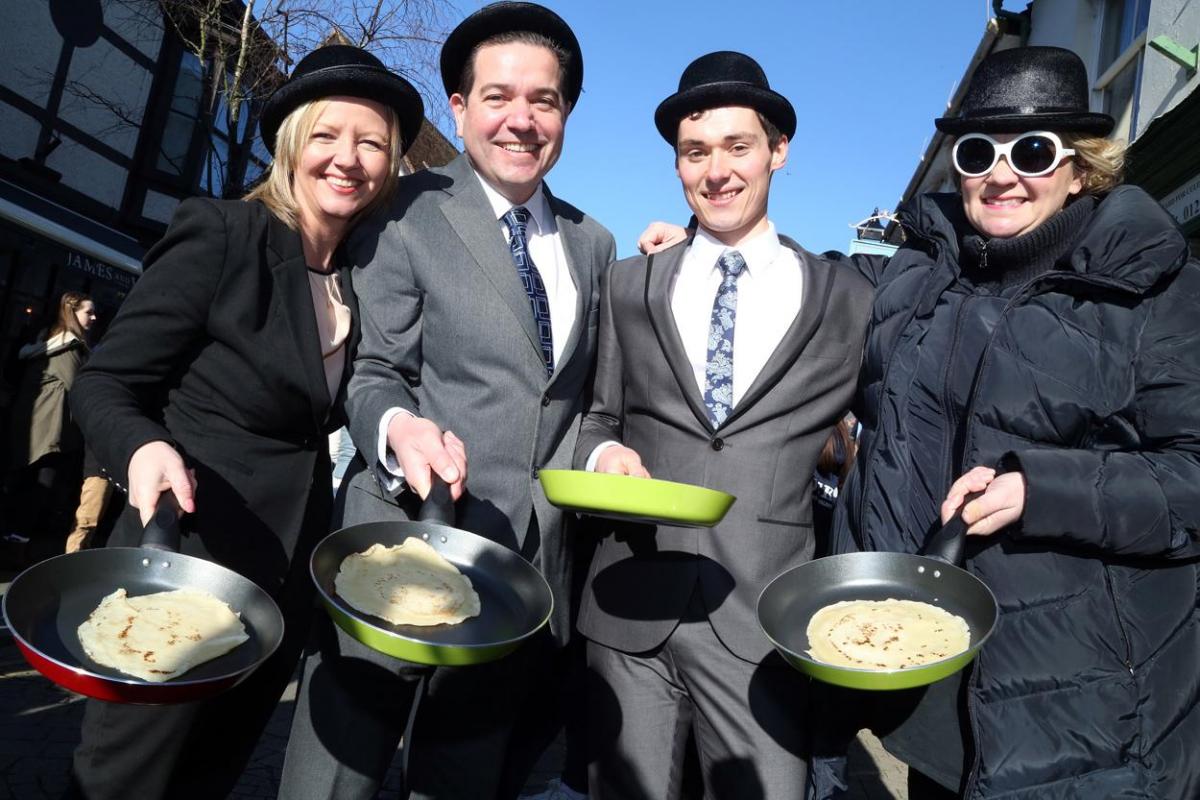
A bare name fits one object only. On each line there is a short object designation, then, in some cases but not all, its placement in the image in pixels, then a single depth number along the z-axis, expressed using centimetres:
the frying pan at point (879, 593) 184
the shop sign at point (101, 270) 1141
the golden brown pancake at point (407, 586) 204
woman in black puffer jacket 203
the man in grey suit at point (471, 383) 244
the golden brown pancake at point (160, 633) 175
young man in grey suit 249
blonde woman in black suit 217
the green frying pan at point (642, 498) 198
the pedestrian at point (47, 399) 762
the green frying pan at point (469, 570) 208
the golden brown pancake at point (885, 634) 197
